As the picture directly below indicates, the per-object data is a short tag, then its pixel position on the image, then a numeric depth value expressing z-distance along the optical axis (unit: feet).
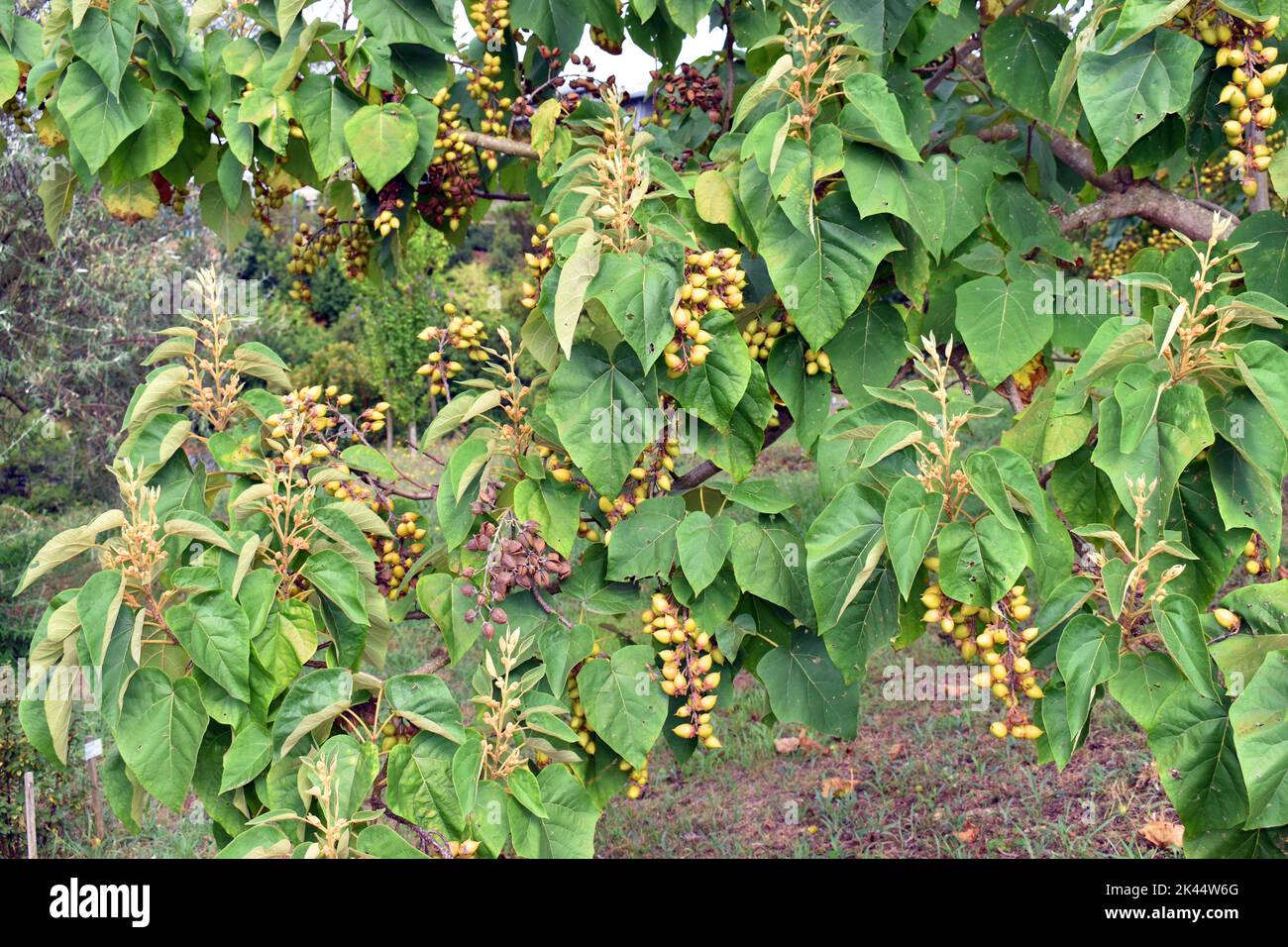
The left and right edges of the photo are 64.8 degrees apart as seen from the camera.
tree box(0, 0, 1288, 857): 5.82
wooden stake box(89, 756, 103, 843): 15.28
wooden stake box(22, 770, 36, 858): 12.84
